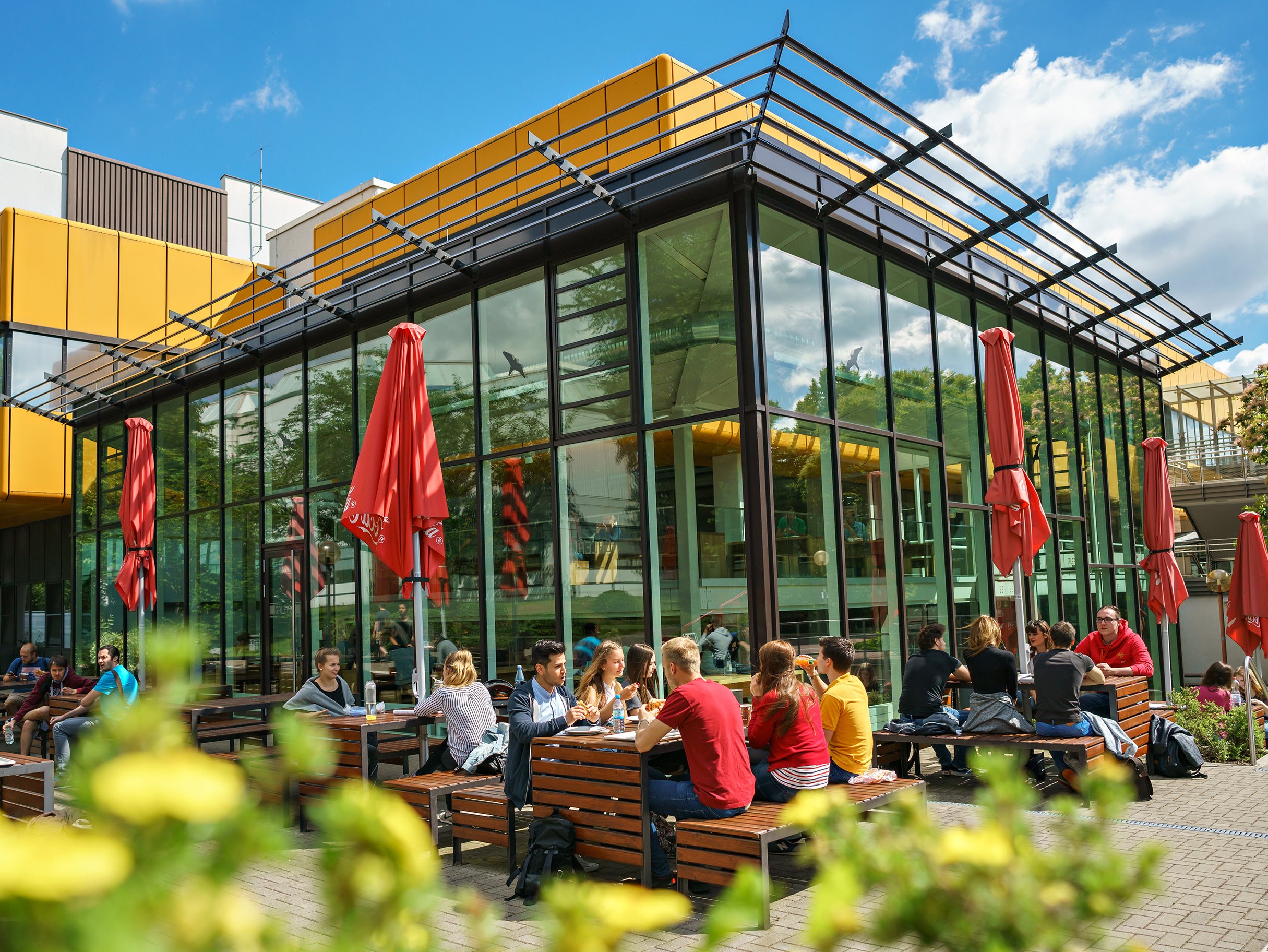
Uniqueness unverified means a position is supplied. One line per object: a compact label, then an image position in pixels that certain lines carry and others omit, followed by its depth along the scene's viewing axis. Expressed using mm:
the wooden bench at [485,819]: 6355
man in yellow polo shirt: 6797
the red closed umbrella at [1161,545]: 13086
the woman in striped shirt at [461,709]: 7570
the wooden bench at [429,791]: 6797
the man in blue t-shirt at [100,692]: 9250
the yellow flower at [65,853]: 482
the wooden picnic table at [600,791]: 5676
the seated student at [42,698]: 11281
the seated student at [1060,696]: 7797
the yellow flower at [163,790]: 512
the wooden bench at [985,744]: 7477
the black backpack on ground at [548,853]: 5797
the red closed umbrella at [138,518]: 13547
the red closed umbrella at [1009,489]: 9875
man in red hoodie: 9781
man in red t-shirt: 5477
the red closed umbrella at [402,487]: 8781
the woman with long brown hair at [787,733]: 5902
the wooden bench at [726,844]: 5078
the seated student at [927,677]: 8578
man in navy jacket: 6387
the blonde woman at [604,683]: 7078
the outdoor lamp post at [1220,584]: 19522
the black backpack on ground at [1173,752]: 8797
